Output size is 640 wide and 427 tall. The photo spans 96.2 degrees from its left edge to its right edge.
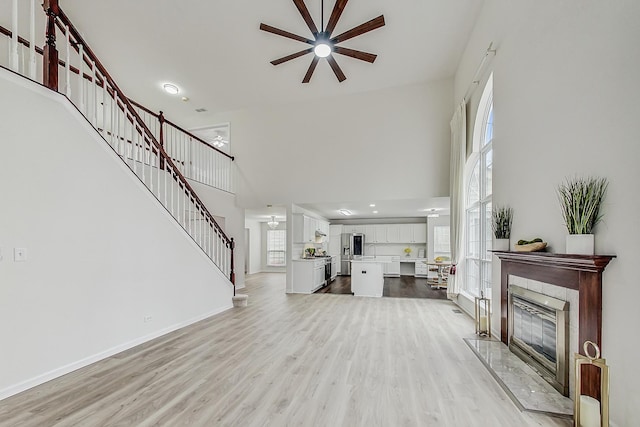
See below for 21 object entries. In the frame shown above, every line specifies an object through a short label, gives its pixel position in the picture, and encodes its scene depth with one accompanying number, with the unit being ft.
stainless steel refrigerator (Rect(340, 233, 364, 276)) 36.35
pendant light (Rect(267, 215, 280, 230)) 32.86
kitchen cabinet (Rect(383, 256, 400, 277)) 35.83
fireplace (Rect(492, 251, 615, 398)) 6.05
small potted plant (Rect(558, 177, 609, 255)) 6.31
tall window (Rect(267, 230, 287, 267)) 38.91
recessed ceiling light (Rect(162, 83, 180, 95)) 21.67
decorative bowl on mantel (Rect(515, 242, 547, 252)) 8.30
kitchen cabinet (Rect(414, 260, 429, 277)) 35.09
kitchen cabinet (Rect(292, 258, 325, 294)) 23.67
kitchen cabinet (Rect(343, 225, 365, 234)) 37.14
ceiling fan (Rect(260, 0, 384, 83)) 10.87
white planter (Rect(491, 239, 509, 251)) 11.10
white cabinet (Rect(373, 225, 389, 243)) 36.65
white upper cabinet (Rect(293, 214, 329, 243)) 24.62
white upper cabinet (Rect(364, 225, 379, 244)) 36.94
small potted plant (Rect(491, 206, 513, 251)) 11.02
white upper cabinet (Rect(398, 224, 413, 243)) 36.04
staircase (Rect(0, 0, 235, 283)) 9.42
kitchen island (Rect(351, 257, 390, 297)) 22.91
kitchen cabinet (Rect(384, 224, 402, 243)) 36.35
